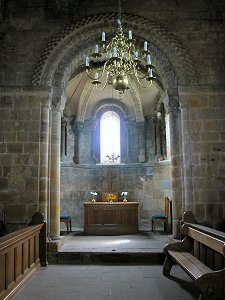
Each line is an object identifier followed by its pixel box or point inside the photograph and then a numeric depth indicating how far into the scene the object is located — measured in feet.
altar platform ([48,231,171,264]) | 19.44
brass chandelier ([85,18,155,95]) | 16.63
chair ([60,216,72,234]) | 29.04
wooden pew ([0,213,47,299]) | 12.60
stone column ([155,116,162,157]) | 35.94
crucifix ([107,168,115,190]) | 35.83
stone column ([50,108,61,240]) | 21.53
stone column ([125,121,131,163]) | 36.83
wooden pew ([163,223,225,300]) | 10.89
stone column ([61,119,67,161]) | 34.88
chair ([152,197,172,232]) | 29.12
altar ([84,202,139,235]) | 29.35
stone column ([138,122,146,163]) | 36.42
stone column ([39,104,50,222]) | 21.01
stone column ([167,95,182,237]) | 21.76
